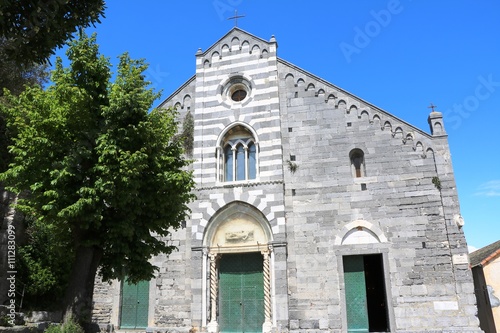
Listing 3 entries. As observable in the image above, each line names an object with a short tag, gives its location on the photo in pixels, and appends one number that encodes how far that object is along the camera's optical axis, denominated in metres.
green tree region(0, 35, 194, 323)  11.69
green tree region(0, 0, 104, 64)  8.89
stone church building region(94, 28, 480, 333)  15.80
